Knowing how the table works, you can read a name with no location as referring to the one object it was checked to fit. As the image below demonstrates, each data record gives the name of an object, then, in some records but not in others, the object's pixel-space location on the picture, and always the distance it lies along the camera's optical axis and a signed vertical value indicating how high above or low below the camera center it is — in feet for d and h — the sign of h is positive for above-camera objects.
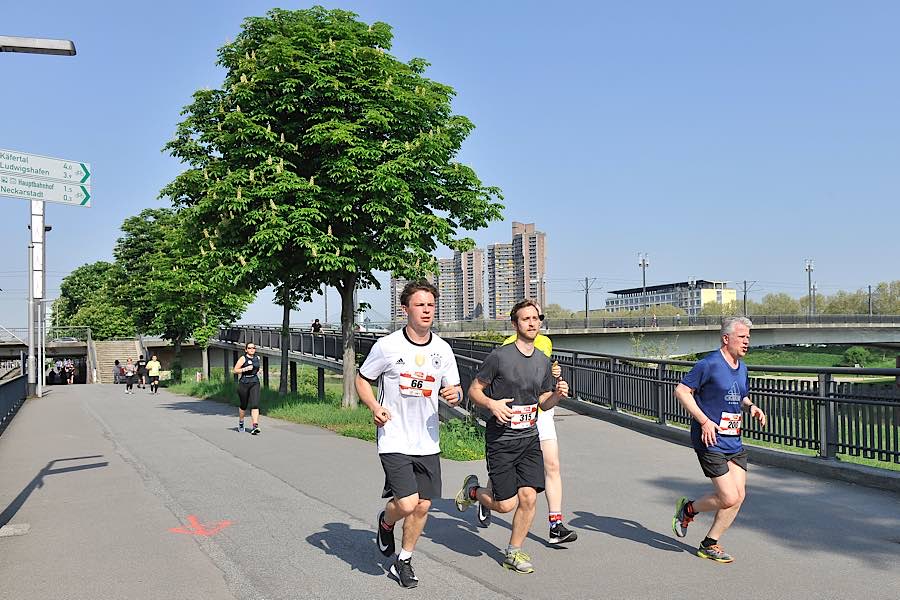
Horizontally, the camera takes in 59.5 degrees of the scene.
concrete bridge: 179.22 -2.70
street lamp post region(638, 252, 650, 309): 306.55 +22.92
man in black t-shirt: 17.04 -2.43
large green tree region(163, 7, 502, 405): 51.90 +11.38
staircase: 187.11 -5.75
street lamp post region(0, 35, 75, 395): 86.58 +8.53
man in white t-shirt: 16.10 -1.69
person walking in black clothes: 47.85 -3.20
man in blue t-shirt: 17.48 -2.17
